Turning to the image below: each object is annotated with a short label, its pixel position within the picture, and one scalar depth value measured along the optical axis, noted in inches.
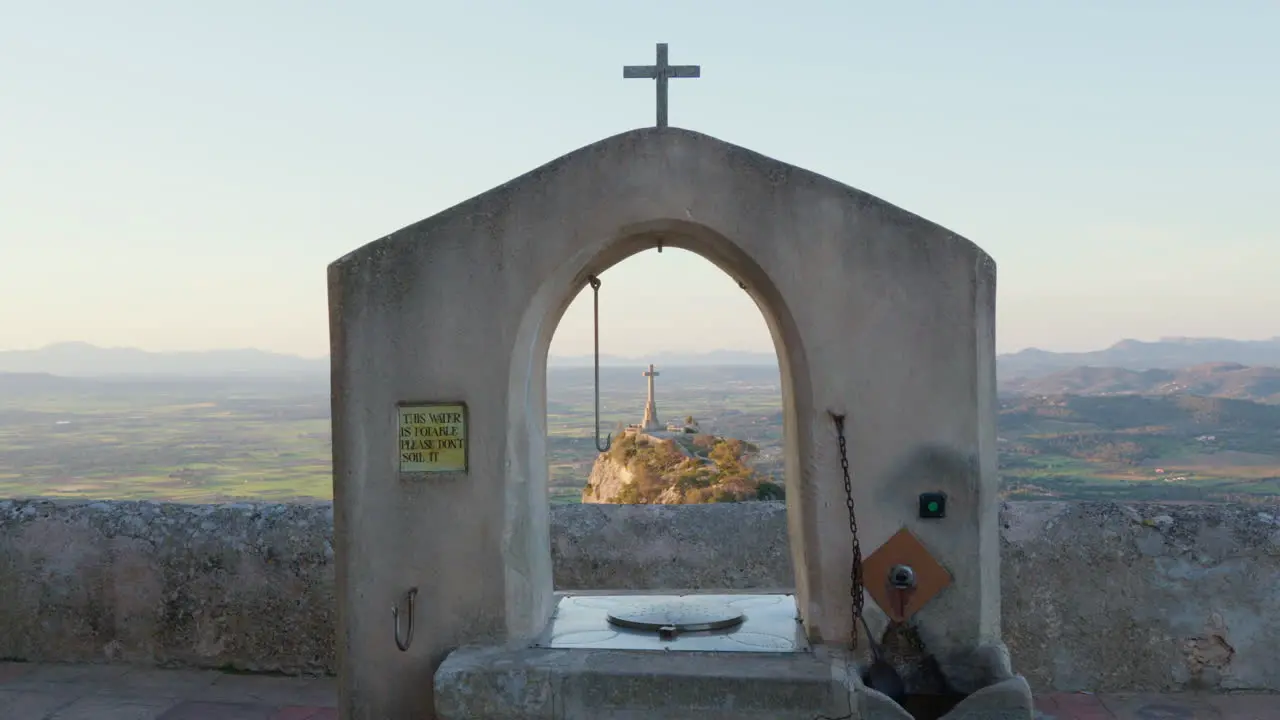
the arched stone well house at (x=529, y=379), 195.2
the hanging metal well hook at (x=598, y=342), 220.1
